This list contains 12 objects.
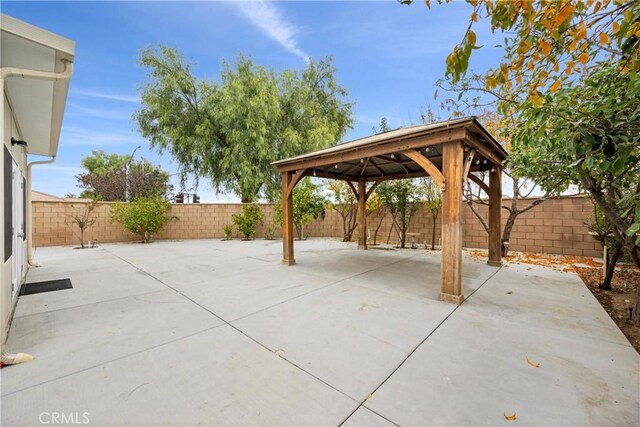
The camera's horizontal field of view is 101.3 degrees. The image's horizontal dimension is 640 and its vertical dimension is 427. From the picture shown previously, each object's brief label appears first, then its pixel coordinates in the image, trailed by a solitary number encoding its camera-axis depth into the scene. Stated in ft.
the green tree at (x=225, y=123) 38.06
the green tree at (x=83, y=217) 31.42
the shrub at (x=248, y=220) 38.37
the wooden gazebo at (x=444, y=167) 11.71
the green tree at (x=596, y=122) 5.98
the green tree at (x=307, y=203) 34.08
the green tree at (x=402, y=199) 29.02
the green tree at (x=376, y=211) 31.52
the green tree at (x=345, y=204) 35.01
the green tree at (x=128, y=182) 49.96
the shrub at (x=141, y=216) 33.68
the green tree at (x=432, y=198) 27.78
